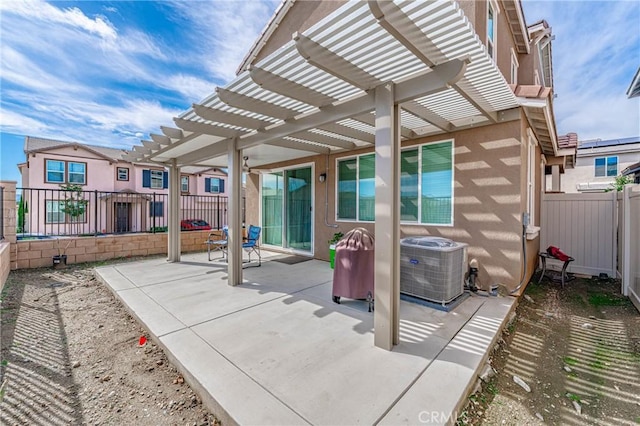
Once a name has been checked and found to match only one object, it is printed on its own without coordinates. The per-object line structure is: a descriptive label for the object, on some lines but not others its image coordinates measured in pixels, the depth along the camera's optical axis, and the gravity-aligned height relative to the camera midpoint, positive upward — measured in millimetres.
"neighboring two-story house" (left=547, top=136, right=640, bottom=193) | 15764 +2705
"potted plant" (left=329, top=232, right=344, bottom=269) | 6211 -716
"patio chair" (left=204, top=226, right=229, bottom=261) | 8449 -903
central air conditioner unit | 3822 -848
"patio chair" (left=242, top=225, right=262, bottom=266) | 6505 -721
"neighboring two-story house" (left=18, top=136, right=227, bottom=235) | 15469 +2211
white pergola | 2096 +1384
